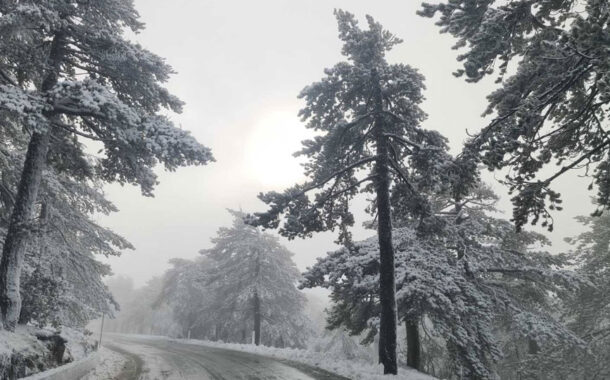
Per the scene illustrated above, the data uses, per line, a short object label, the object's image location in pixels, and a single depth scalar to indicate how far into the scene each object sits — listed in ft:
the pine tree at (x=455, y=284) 40.22
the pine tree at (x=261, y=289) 99.40
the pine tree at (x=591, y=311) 51.16
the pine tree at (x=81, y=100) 28.30
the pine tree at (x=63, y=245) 37.55
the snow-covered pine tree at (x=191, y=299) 110.63
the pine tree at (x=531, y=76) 17.55
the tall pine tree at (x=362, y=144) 39.50
